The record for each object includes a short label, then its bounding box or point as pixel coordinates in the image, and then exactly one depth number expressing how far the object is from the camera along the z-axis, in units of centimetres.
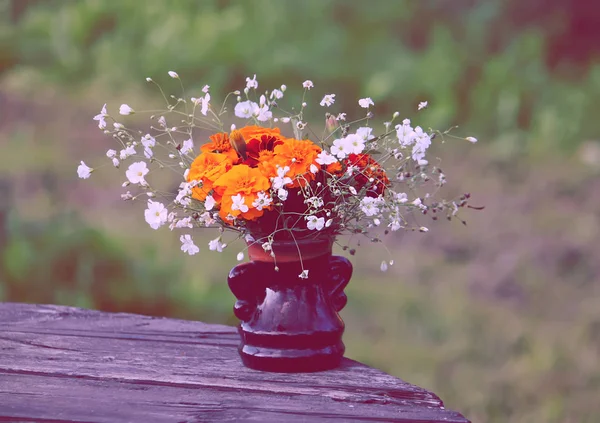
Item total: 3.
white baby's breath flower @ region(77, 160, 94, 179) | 387
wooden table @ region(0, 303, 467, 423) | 344
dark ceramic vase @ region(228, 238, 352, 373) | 388
